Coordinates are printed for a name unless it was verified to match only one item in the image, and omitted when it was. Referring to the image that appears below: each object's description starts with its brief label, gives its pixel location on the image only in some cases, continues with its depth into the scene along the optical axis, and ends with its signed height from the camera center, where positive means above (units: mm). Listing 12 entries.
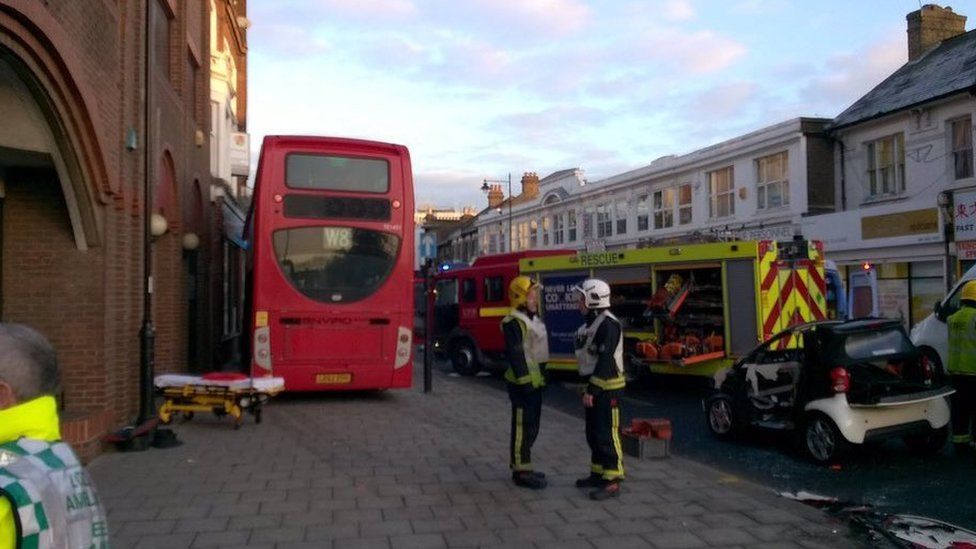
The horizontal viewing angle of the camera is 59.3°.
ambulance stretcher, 10094 -1137
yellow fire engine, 13602 -149
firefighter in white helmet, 6738 -835
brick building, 7168 +1107
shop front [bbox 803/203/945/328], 22016 +941
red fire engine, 18781 -382
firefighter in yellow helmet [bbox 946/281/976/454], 8750 -859
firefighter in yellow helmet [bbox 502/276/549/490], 7004 -674
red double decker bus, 12273 +450
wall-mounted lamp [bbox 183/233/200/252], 13841 +912
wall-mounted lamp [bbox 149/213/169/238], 10364 +885
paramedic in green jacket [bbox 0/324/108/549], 1939 -400
